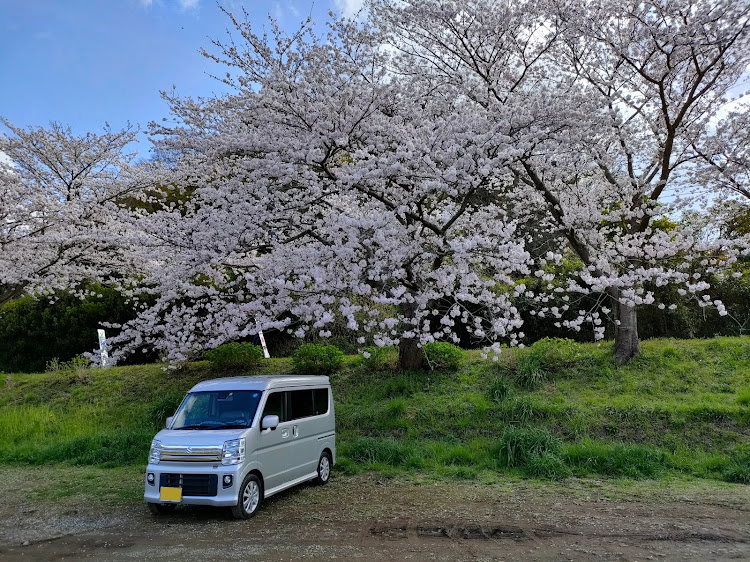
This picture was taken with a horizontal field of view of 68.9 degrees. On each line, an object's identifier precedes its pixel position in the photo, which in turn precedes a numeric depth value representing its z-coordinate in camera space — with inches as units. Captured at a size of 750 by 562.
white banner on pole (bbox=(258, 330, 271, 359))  482.3
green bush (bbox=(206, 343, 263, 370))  450.9
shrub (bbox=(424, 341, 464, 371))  413.4
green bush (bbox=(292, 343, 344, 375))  430.0
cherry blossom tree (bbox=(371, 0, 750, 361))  282.8
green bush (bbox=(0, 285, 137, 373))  570.9
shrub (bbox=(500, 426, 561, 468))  288.7
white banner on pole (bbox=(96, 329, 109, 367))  339.1
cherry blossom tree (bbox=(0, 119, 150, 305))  428.5
